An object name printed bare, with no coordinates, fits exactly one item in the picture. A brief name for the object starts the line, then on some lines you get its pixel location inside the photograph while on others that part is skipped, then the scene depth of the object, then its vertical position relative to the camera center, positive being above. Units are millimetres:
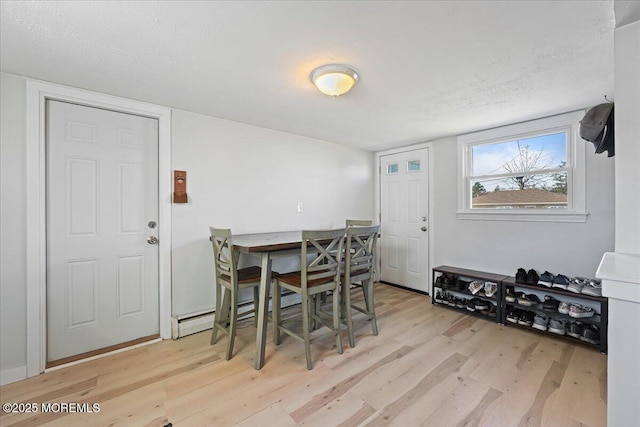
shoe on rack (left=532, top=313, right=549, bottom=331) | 2580 -1043
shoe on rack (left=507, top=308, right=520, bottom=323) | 2744 -1045
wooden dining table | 2066 -349
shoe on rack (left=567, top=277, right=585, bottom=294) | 2404 -657
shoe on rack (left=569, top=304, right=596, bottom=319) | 2391 -875
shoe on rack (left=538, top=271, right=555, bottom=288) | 2604 -647
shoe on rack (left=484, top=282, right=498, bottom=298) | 2993 -849
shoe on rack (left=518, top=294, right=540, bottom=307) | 2693 -874
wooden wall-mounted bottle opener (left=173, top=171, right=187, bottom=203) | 2576 +242
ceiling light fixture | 1796 +906
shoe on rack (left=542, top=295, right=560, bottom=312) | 2564 -871
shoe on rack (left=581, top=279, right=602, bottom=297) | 2330 -664
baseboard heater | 2551 -1066
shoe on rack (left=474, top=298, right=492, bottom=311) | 3004 -1021
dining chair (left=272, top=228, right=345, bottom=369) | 2080 -559
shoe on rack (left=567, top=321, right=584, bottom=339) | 2389 -1029
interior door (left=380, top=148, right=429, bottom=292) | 3857 -98
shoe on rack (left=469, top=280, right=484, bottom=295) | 3076 -838
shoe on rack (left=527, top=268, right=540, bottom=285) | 2707 -649
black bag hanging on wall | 1604 +510
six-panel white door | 2131 -133
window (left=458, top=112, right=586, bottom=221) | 2672 +441
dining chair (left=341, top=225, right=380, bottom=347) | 2378 -480
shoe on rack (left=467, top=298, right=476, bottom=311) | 3064 -1045
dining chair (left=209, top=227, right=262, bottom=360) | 2156 -570
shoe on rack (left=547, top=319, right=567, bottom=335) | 2486 -1049
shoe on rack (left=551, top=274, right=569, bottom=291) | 2509 -652
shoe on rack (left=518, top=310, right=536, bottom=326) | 2670 -1044
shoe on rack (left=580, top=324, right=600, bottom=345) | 2283 -1035
